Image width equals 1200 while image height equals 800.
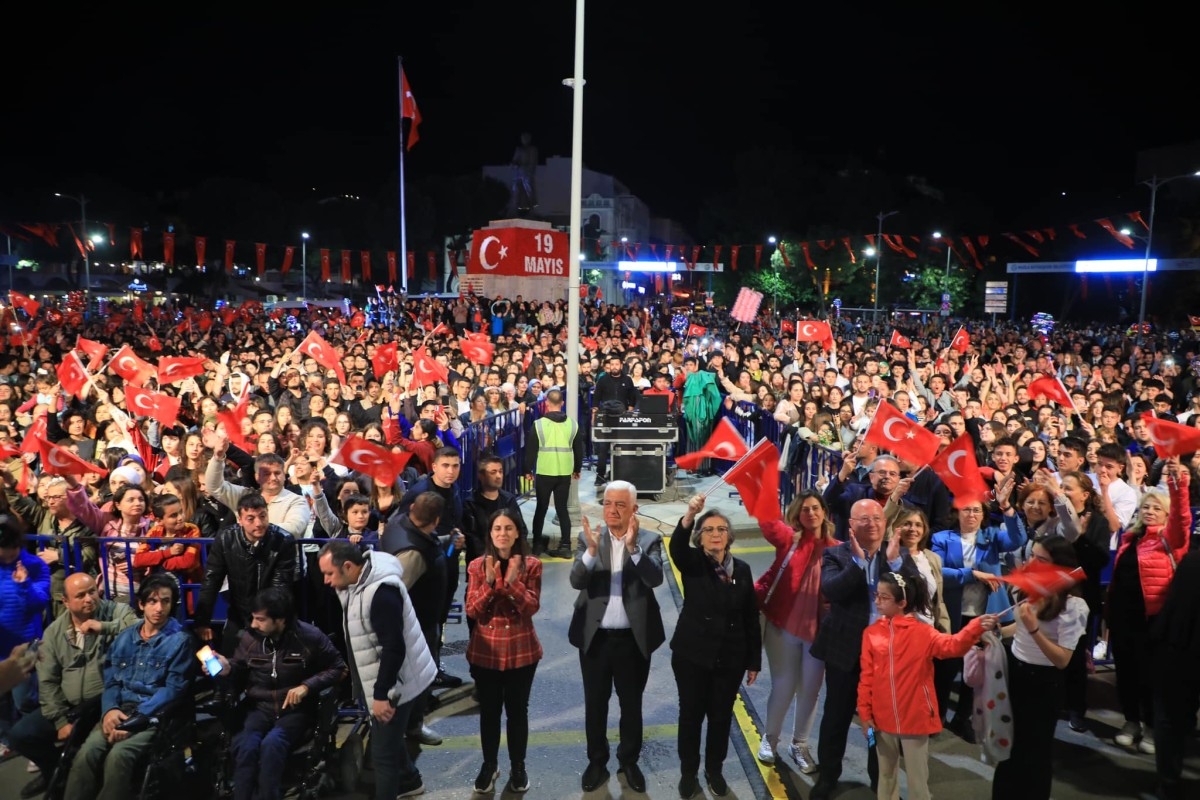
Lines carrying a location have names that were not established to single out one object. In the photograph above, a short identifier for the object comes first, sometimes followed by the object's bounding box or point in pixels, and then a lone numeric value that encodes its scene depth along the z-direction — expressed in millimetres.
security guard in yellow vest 9508
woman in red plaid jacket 4969
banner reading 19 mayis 20531
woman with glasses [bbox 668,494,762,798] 4938
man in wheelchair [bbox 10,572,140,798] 4984
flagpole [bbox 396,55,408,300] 31338
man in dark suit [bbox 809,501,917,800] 4949
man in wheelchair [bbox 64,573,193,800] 4762
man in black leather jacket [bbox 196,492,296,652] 5297
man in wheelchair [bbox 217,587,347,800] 4738
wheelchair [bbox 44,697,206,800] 4777
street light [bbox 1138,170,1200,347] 26422
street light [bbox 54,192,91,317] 35188
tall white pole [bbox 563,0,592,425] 10758
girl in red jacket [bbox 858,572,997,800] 4508
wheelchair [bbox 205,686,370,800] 4926
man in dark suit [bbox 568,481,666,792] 5016
